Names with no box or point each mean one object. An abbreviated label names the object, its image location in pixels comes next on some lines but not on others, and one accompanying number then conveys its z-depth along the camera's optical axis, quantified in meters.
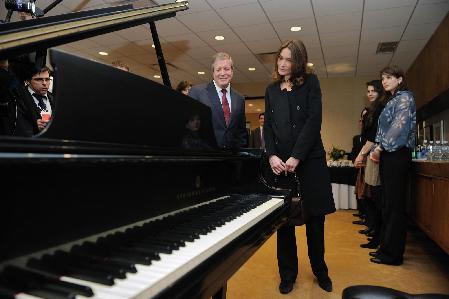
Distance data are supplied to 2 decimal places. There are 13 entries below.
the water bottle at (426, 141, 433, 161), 3.62
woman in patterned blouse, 2.86
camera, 1.75
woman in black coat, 2.20
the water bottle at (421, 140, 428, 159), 4.33
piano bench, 1.04
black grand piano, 0.63
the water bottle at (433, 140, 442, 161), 3.51
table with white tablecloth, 6.41
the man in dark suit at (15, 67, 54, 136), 1.72
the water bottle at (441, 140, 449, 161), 3.41
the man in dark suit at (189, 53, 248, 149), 2.25
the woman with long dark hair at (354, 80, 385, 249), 3.40
